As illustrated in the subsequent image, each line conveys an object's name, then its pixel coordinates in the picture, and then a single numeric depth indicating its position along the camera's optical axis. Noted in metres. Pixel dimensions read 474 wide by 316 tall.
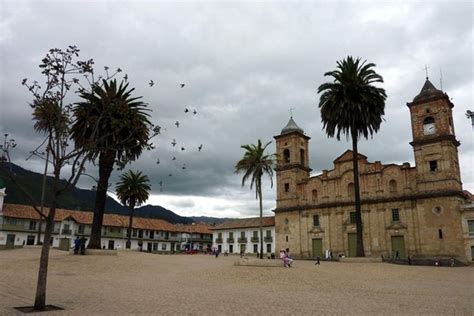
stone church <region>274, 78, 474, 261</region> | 44.78
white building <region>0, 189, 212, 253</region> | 66.56
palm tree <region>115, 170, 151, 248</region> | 61.22
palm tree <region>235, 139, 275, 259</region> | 42.22
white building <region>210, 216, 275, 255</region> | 74.88
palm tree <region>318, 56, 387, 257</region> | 36.62
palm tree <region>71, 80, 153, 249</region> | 29.30
